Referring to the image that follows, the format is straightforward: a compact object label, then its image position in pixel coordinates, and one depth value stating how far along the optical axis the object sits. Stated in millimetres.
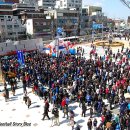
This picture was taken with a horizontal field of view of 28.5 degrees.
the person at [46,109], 17438
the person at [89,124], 15444
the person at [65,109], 17906
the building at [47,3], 134325
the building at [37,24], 84125
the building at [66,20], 96375
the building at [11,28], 77188
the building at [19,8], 93606
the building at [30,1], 128188
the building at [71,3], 133125
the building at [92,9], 124506
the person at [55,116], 16875
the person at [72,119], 16125
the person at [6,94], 21784
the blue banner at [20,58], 30866
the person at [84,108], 17797
